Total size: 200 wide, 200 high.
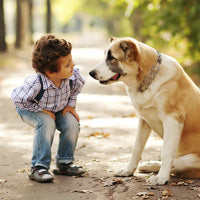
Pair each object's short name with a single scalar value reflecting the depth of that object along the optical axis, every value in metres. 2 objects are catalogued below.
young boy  8.67
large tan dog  8.37
